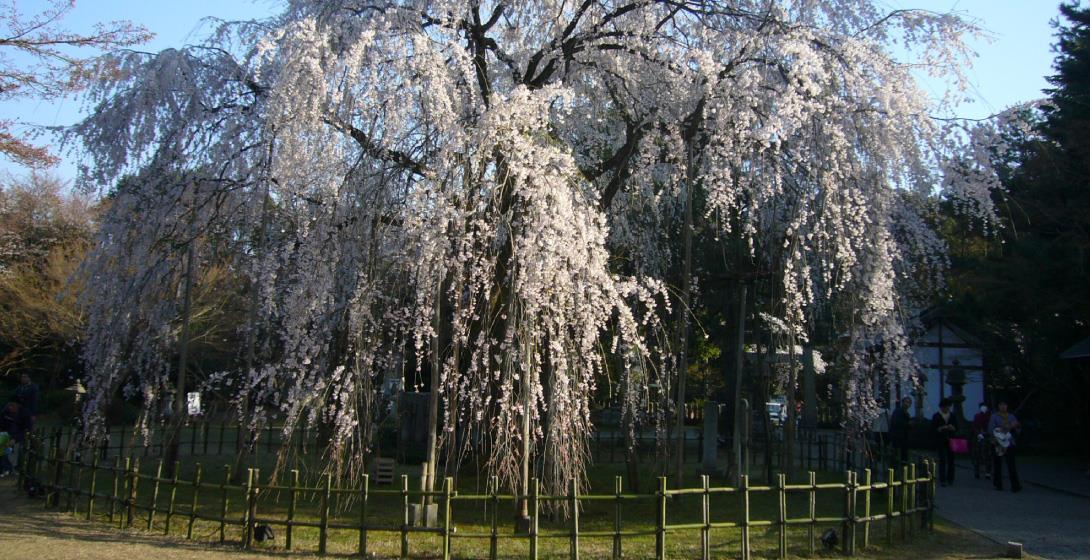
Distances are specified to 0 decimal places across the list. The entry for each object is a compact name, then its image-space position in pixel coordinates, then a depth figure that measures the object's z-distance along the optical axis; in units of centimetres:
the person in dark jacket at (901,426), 1418
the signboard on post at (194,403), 2339
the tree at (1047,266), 1613
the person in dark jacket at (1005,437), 1321
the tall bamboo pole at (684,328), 975
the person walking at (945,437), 1402
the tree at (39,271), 2397
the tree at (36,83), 1107
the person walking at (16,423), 1218
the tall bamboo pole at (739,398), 1216
